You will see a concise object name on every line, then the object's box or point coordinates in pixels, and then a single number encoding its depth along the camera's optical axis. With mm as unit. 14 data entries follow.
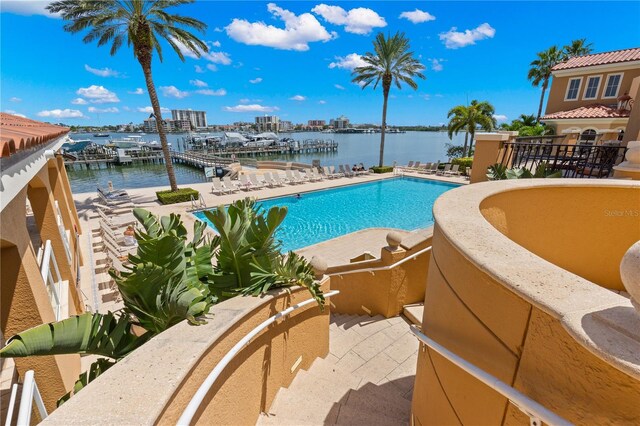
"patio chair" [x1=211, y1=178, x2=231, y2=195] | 18297
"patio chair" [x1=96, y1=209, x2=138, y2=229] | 11319
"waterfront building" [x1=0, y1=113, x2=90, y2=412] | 2871
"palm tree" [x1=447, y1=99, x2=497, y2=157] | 26578
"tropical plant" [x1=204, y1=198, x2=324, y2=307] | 2957
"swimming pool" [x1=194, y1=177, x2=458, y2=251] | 13453
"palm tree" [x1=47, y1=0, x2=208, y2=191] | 12648
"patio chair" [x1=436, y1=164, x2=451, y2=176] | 24248
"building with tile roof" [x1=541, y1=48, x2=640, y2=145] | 13500
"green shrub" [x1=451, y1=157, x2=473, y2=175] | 23773
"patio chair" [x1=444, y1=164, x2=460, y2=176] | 23875
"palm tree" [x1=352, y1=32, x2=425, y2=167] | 23984
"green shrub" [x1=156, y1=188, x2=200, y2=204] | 15898
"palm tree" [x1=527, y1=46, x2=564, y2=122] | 30562
